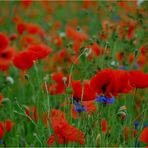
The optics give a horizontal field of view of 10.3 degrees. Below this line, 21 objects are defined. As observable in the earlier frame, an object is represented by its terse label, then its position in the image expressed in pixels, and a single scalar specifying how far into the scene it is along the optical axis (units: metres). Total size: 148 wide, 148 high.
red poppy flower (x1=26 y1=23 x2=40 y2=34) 6.66
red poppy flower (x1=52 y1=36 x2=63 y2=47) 6.45
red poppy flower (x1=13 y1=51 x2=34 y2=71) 3.87
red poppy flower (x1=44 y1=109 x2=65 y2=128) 3.16
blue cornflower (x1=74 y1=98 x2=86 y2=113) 3.25
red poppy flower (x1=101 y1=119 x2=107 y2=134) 3.35
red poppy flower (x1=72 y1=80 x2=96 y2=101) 3.23
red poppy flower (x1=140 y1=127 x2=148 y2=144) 2.87
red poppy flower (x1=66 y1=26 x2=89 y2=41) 6.00
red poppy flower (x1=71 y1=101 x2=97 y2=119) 3.28
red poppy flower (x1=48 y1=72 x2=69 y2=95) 4.01
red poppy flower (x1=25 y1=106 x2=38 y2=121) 3.78
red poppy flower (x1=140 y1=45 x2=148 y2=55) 4.17
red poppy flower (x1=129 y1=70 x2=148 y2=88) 3.11
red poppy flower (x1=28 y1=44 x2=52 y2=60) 3.92
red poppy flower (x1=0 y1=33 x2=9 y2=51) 4.93
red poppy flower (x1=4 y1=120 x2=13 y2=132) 3.78
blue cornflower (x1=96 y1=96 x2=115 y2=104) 3.15
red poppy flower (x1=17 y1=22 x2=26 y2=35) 6.76
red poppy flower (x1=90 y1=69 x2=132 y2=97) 3.01
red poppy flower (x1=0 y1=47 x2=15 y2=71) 5.40
